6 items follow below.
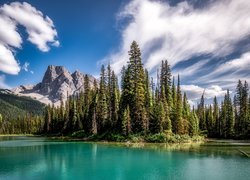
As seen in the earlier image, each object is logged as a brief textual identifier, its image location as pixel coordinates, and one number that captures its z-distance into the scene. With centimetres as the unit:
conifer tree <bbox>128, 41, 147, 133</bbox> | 5124
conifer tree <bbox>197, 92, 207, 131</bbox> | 7709
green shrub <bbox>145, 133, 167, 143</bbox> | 4832
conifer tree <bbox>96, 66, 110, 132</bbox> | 6035
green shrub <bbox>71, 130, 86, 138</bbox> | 6454
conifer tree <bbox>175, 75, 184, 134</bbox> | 5251
